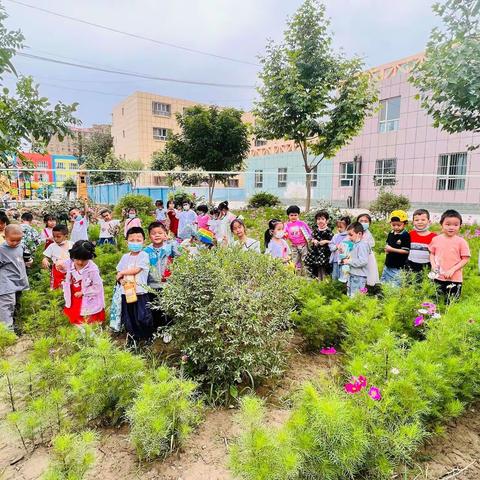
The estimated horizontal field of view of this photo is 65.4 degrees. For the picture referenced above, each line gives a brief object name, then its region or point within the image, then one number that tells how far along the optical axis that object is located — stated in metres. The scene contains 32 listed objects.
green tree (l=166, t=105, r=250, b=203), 17.59
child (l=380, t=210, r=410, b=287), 4.85
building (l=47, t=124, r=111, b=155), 62.62
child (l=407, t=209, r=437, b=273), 4.74
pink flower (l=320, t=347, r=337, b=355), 3.15
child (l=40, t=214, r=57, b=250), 6.69
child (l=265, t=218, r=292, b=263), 5.05
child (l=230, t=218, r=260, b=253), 4.89
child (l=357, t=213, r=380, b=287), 4.78
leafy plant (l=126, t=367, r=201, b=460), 2.10
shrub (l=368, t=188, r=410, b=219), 12.23
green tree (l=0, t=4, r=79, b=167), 5.05
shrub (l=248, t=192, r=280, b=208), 16.92
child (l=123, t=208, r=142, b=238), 7.36
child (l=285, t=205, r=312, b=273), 6.00
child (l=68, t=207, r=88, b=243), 8.05
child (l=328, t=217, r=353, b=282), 5.39
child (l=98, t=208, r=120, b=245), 9.01
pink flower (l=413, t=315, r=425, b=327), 3.21
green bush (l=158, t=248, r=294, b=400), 2.75
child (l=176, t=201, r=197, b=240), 9.18
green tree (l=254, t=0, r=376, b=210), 9.85
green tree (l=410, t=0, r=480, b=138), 5.46
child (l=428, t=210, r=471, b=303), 4.15
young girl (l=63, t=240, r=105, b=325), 3.90
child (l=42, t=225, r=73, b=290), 5.03
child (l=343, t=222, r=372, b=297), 4.67
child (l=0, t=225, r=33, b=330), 4.47
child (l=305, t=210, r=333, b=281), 5.77
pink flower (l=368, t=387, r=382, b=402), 2.03
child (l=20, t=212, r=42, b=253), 6.58
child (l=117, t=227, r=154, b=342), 3.62
